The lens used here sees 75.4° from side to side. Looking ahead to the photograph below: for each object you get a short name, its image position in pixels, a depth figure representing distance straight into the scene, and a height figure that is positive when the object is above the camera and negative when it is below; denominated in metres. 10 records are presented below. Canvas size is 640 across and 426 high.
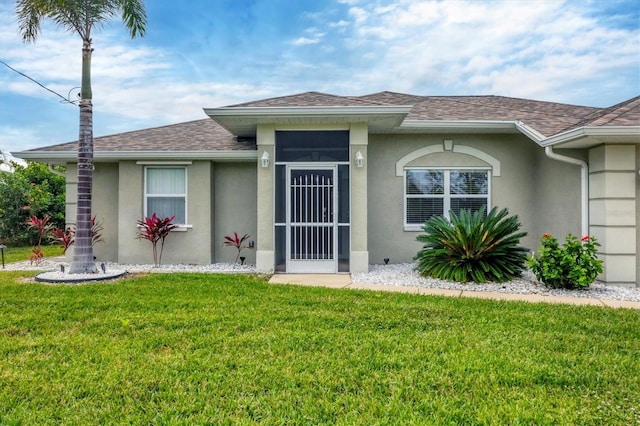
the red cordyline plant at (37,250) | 10.91 -0.94
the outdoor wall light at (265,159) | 9.34 +1.26
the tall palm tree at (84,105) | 8.69 +2.33
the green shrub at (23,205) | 16.59 +0.40
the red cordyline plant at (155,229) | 10.06 -0.35
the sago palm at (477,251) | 8.35 -0.73
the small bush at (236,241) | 10.59 -0.69
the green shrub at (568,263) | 7.39 -0.88
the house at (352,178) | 8.39 +0.91
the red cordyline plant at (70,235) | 10.53 -0.53
